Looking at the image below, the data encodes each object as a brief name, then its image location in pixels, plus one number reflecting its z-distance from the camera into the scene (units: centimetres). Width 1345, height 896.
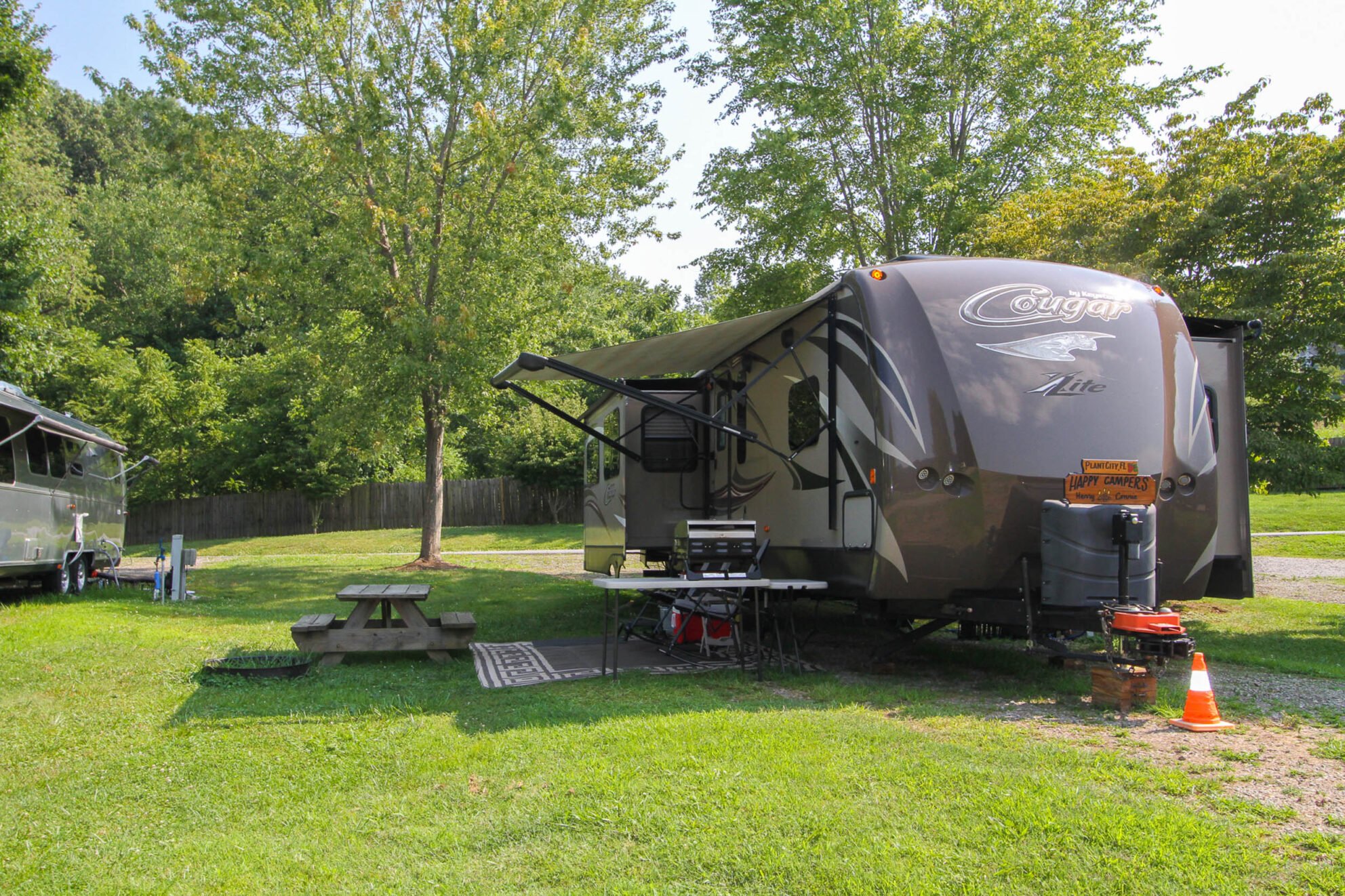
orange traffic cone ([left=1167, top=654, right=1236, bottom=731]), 531
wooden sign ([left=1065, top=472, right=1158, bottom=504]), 621
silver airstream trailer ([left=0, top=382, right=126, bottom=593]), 1155
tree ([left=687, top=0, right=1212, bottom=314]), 1798
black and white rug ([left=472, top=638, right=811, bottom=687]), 731
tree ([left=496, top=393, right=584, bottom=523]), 3122
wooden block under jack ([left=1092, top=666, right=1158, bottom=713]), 571
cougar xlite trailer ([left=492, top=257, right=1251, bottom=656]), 619
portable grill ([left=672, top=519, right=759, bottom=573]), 740
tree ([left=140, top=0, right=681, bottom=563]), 1619
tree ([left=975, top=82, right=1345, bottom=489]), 982
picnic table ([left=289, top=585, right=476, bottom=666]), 780
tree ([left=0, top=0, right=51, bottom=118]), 1380
